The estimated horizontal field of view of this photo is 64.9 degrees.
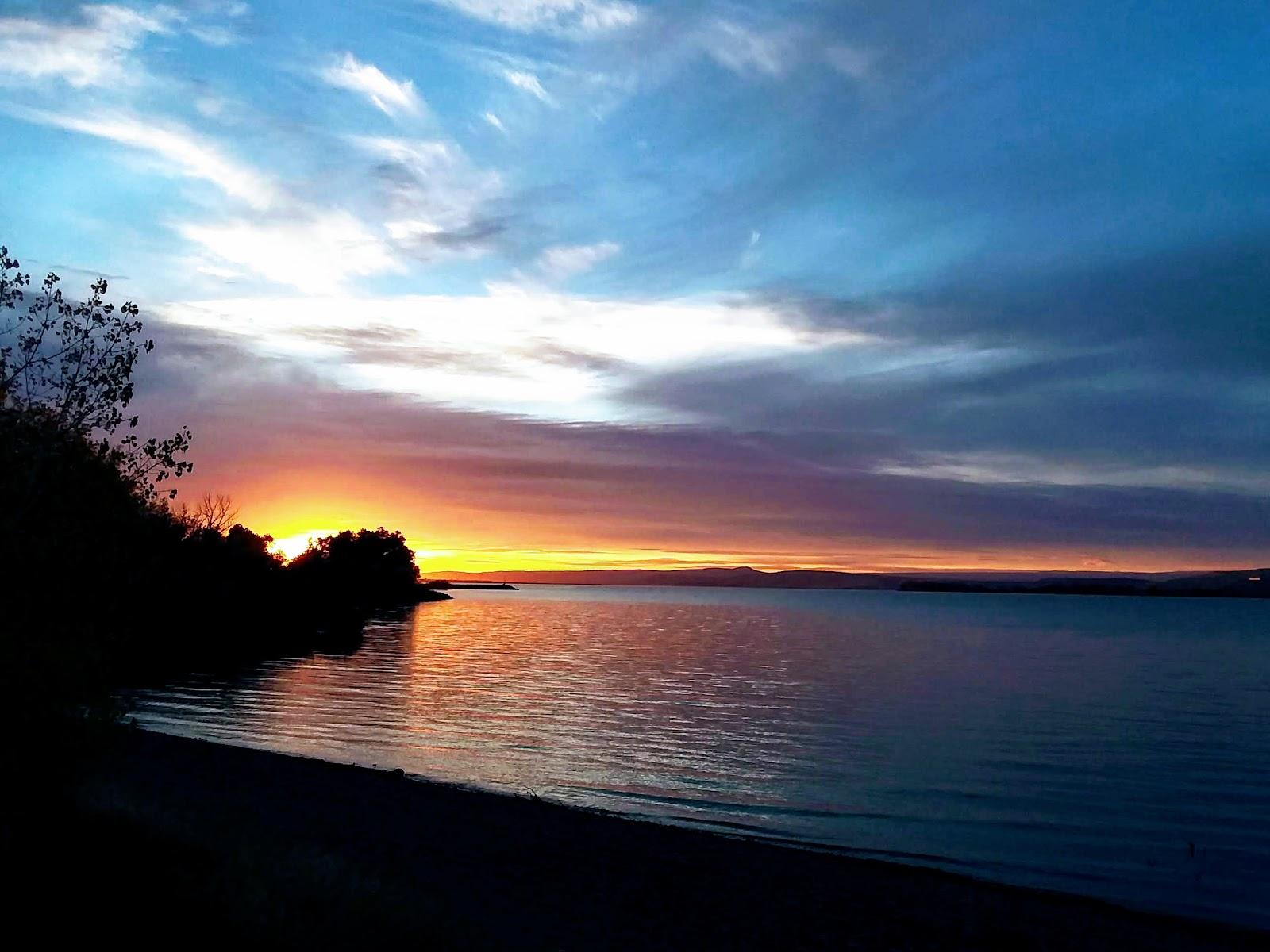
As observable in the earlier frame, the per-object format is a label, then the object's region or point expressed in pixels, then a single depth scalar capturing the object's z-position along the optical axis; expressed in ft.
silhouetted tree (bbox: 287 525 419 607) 395.55
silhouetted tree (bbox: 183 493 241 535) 211.02
